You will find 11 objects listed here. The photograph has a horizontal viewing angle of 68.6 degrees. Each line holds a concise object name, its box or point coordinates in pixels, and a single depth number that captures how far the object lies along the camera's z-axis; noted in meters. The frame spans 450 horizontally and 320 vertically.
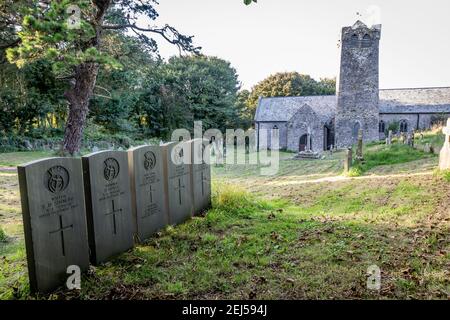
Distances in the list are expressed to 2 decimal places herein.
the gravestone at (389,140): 20.98
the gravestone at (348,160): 12.63
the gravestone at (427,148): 14.39
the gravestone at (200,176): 6.36
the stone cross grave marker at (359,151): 14.26
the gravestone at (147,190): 4.81
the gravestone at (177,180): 5.57
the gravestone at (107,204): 4.04
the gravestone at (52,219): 3.25
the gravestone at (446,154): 8.67
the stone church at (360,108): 29.83
